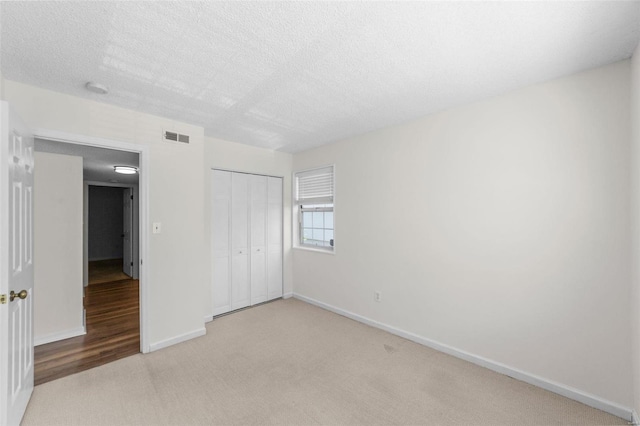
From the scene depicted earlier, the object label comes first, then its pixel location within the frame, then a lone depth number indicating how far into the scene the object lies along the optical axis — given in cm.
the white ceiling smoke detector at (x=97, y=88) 222
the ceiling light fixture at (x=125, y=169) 497
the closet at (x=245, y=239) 390
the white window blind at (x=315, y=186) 421
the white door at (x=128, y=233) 634
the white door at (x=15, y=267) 158
